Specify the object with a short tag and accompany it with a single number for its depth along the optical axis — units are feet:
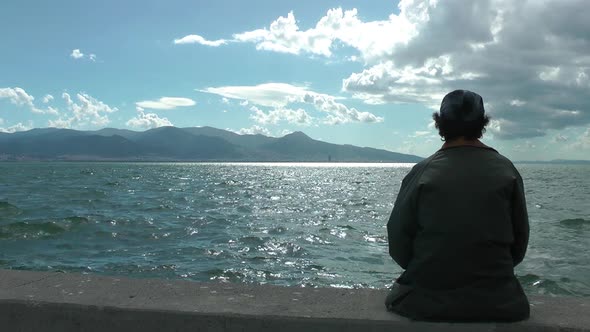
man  8.66
